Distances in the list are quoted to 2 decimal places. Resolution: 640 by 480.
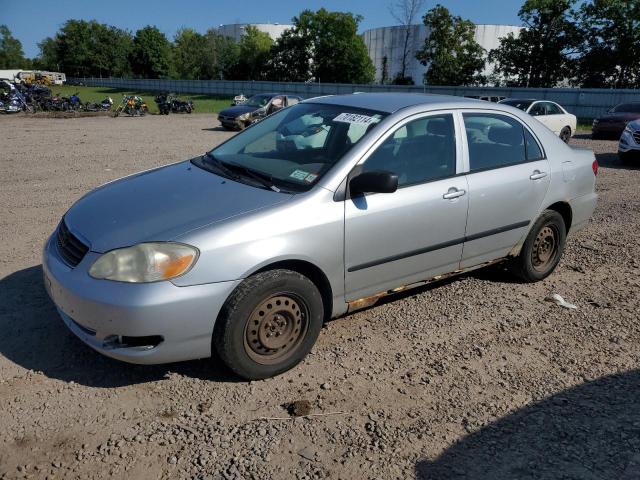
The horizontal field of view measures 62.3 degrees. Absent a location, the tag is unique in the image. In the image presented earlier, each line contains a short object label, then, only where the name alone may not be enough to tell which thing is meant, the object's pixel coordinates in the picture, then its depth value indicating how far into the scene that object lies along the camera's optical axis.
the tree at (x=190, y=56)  94.00
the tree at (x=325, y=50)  64.94
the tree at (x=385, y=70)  74.57
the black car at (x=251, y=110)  20.03
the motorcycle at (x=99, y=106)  28.41
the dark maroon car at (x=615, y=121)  17.94
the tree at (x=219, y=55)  85.00
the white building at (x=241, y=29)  111.50
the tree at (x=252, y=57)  75.62
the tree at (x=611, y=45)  42.12
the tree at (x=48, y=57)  107.21
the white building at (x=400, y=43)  62.44
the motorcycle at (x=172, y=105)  29.82
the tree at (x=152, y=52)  94.75
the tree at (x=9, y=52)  121.81
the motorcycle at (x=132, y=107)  27.41
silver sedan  2.88
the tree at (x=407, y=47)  55.09
